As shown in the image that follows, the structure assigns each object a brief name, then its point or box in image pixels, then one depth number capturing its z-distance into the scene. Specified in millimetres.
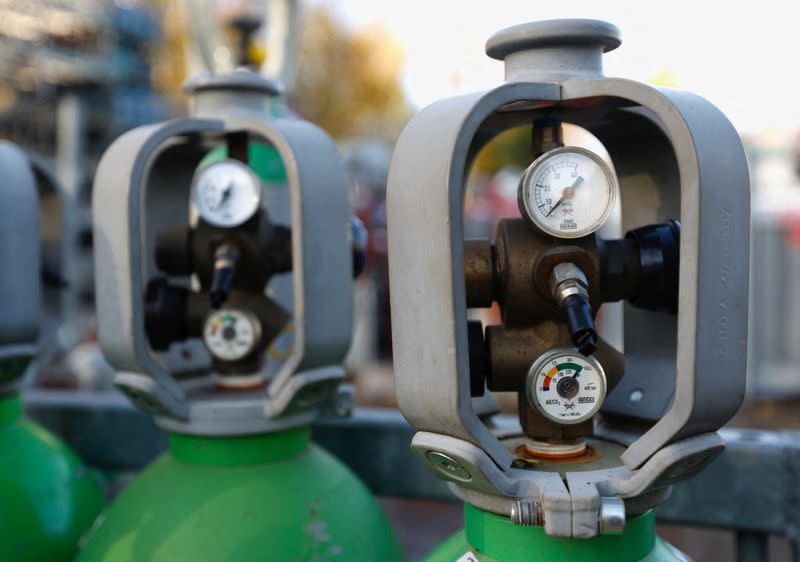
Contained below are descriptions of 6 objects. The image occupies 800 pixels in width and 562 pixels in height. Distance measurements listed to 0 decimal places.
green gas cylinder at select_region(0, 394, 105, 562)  655
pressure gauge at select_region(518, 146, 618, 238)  457
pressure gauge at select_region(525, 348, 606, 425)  460
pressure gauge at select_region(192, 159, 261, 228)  603
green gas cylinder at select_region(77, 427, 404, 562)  568
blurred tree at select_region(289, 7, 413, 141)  16295
